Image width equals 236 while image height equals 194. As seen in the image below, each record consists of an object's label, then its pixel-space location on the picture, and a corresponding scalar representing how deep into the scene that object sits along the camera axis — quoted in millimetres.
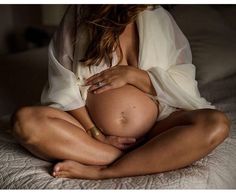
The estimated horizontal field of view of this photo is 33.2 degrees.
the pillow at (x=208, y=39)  1332
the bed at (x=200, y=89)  749
